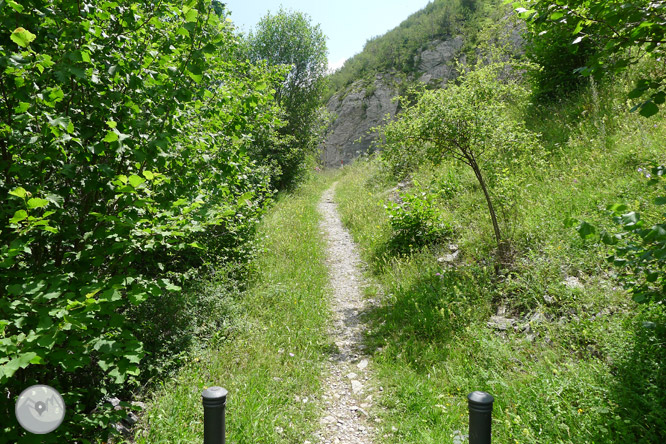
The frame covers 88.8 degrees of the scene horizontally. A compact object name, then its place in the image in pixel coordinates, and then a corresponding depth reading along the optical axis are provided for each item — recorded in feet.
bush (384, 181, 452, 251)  27.71
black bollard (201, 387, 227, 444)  8.64
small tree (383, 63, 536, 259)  21.44
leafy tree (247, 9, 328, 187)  69.21
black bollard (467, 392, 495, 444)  7.89
